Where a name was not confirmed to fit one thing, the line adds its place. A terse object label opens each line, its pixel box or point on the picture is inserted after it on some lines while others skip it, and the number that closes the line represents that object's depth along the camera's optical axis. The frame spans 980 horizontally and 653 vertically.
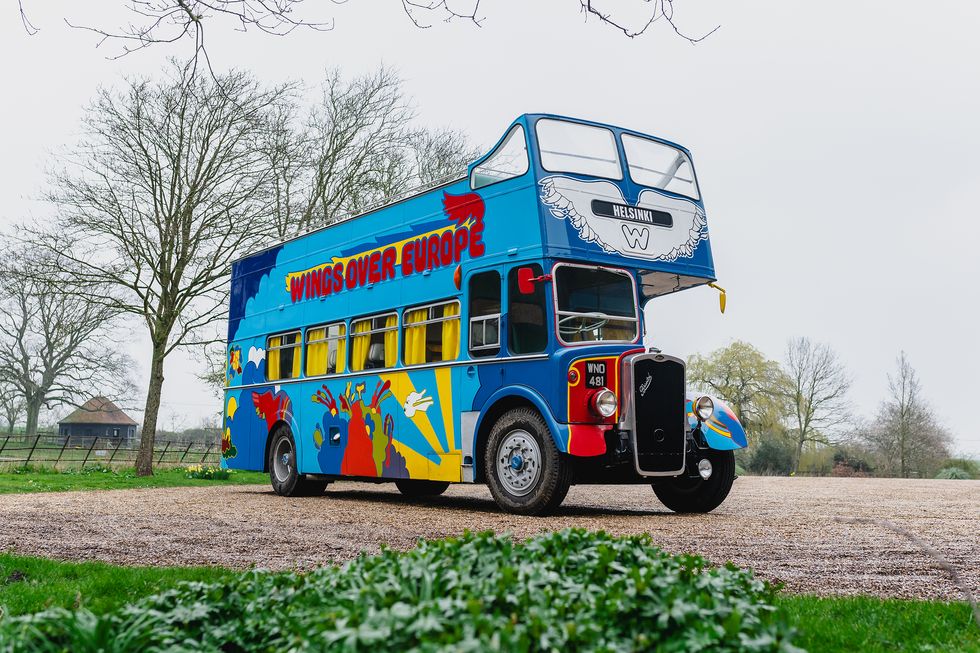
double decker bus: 10.28
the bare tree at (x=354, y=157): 27.34
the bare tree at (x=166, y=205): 24.73
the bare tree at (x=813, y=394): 49.12
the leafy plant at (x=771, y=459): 40.91
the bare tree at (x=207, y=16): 5.27
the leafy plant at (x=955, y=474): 35.00
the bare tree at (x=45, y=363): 44.16
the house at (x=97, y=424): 77.00
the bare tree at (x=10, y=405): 45.00
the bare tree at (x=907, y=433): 45.03
